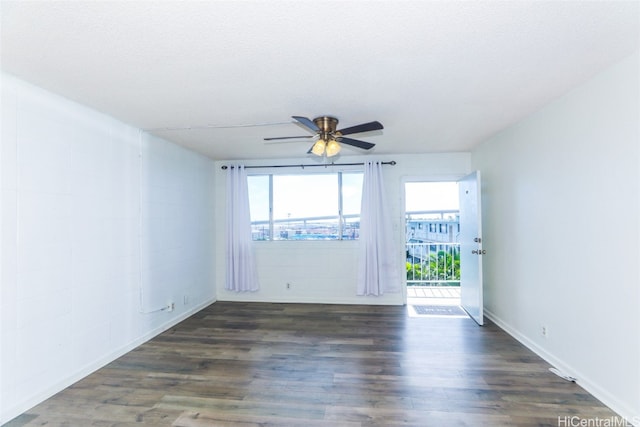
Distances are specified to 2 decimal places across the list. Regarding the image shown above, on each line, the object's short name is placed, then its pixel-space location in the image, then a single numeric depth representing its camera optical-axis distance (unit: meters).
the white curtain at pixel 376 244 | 4.47
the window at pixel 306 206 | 4.78
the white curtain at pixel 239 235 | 4.72
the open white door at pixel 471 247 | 3.69
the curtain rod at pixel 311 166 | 4.60
